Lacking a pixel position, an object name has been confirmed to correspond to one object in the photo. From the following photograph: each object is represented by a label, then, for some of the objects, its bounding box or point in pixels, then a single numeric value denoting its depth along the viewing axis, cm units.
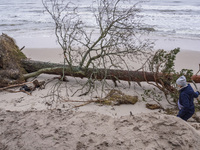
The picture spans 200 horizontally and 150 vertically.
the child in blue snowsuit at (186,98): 461
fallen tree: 711
